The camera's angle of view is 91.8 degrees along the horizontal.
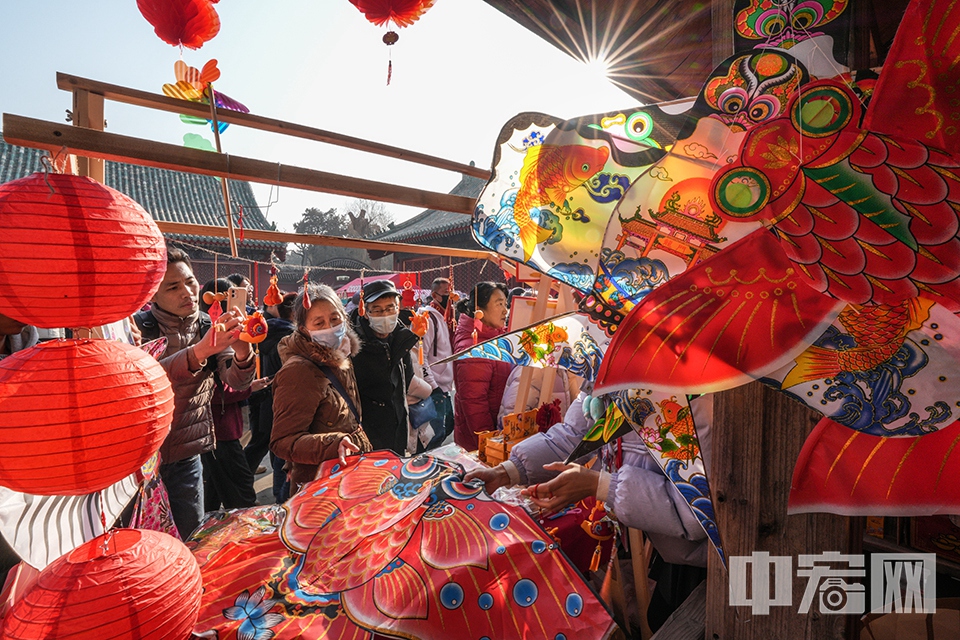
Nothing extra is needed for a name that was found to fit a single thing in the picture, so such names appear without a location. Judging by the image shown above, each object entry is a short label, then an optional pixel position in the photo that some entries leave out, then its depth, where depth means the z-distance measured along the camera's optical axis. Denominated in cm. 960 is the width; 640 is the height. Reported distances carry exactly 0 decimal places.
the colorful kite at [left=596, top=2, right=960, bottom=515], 65
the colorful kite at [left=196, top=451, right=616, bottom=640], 127
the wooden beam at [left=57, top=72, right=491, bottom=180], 147
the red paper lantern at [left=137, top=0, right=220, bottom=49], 255
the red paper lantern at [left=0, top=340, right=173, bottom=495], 105
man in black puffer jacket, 385
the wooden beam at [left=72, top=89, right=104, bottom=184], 142
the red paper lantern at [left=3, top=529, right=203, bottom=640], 102
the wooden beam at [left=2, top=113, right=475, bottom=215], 97
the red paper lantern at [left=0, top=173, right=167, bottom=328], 104
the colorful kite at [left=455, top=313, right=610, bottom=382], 152
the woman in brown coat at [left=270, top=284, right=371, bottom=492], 253
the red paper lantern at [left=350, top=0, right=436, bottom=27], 314
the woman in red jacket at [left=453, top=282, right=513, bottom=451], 415
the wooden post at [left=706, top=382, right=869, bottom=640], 101
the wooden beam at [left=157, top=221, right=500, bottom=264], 269
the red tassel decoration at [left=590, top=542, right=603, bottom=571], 176
